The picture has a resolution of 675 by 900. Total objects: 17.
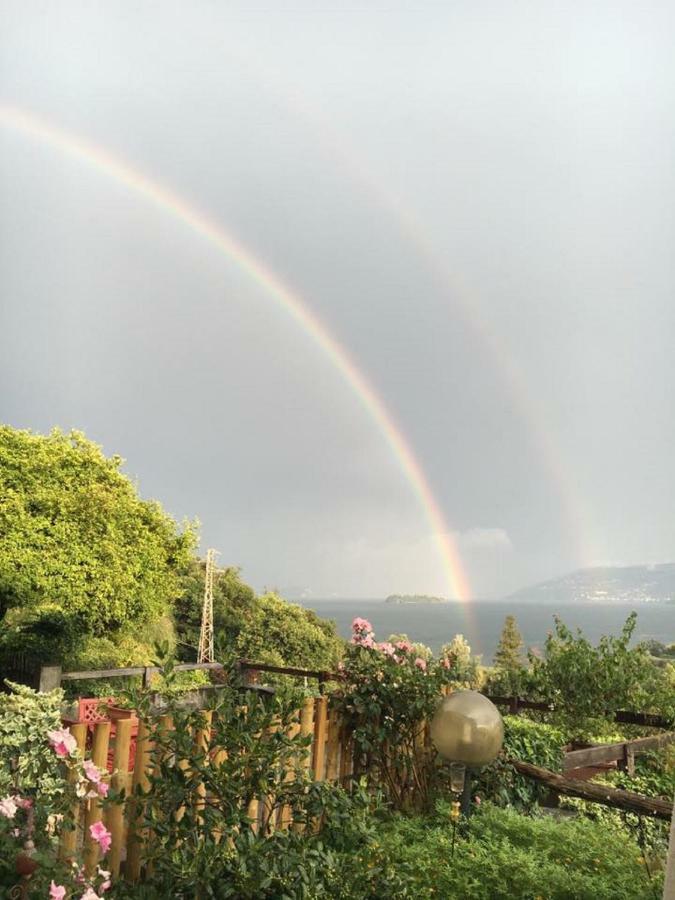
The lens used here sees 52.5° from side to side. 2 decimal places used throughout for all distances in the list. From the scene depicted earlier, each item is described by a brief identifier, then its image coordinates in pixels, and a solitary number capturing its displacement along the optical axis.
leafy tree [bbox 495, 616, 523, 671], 33.38
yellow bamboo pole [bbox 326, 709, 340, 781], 3.54
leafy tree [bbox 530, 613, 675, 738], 5.41
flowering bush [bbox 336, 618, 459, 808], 3.63
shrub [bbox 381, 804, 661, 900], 2.46
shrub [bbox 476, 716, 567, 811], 3.85
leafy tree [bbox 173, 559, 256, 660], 23.86
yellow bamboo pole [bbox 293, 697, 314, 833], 3.28
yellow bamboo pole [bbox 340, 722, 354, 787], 3.64
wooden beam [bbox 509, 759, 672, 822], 2.63
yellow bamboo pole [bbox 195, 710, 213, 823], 2.31
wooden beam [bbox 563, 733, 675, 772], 3.62
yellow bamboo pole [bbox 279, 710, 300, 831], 2.89
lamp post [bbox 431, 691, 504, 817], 2.82
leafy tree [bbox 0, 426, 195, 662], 11.48
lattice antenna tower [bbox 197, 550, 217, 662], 20.88
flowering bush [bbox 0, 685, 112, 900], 1.97
